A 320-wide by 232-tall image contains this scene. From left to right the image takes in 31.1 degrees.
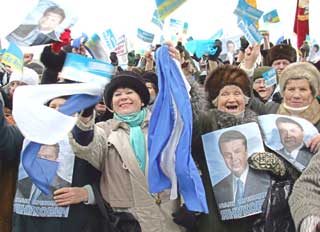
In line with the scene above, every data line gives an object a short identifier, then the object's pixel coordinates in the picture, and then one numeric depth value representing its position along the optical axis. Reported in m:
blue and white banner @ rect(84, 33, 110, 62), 3.64
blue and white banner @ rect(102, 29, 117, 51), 7.00
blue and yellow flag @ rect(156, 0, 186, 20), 4.01
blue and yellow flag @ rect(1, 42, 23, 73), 4.88
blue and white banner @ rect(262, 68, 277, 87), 5.18
